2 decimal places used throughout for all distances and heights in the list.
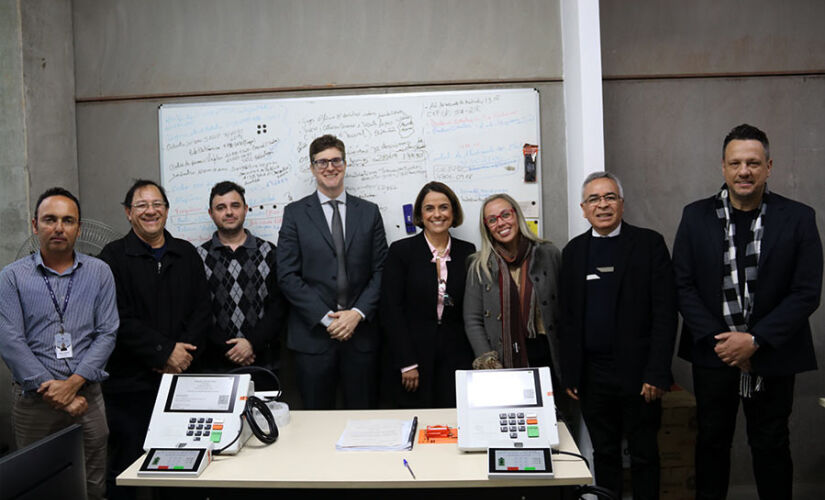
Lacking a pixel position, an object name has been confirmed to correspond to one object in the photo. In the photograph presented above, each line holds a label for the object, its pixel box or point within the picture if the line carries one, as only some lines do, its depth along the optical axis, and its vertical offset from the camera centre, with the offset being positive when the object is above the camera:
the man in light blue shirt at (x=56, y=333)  2.36 -0.31
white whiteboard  3.40 +0.63
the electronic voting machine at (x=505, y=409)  1.84 -0.55
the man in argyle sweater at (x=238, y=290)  2.98 -0.19
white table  1.68 -0.68
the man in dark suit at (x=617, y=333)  2.51 -0.42
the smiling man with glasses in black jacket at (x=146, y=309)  2.75 -0.25
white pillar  3.05 +0.86
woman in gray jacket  2.73 -0.25
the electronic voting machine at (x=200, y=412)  1.88 -0.54
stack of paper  1.90 -0.66
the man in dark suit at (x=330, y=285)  3.02 -0.18
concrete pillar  3.07 +0.83
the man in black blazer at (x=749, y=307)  2.38 -0.31
